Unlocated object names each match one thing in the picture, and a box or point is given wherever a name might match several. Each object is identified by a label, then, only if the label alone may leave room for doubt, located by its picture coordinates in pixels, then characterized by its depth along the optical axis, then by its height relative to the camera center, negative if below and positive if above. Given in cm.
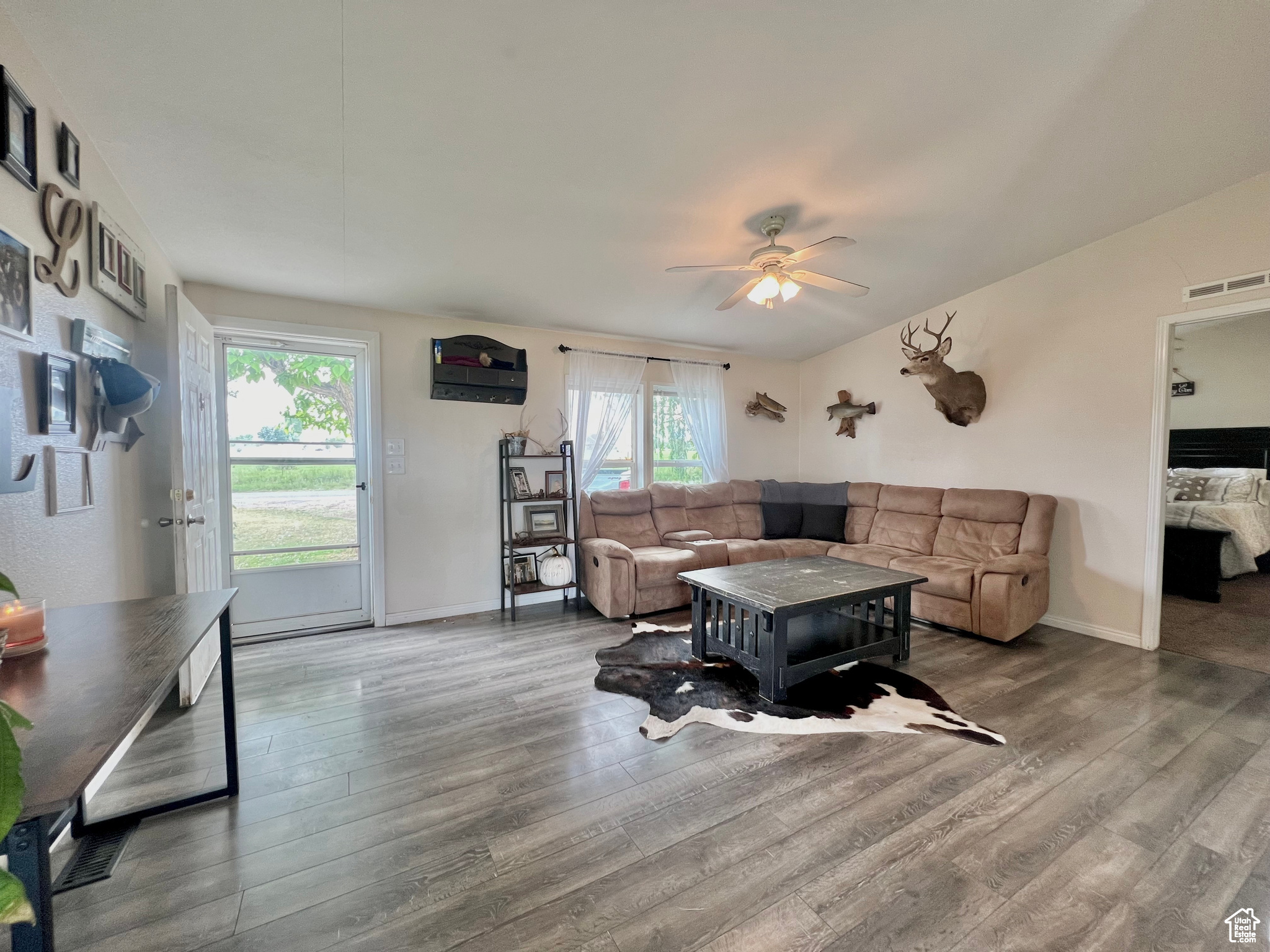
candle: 112 -38
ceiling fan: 266 +102
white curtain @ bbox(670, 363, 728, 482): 491 +46
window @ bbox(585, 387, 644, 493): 473 -4
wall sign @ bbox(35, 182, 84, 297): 155 +71
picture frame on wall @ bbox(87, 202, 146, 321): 187 +78
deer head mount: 379 +62
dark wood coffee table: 255 -91
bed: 416 -43
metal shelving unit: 392 -58
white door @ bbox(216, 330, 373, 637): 336 -18
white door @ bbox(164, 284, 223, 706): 231 -6
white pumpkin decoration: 397 -89
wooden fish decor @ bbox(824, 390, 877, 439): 501 +49
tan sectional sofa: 333 -69
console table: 70 -47
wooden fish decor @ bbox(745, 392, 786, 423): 529 +56
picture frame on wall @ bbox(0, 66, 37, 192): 132 +89
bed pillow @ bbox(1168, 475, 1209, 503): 477 -25
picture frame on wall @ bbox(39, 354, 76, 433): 154 +19
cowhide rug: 230 -122
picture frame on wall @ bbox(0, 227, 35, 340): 134 +48
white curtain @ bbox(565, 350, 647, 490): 432 +52
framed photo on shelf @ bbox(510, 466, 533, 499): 407 -21
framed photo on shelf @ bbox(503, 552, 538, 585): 408 -91
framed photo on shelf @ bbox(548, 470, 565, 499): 424 -21
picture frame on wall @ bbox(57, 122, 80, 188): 163 +99
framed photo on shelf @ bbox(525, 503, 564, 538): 417 -53
